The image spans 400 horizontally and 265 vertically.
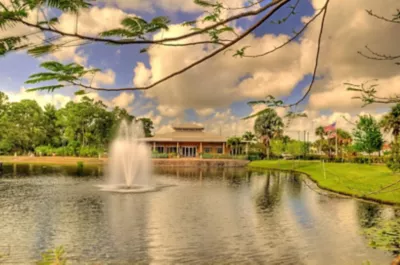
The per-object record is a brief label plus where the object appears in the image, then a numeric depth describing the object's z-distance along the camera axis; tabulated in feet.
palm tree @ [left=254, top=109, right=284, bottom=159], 209.16
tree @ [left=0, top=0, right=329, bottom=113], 7.57
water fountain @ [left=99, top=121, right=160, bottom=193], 88.39
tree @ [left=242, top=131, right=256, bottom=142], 202.44
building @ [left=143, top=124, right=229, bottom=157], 193.57
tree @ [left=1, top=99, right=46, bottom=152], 190.90
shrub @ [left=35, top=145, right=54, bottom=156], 195.31
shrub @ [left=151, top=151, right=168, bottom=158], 180.24
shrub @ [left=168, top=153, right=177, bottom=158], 183.93
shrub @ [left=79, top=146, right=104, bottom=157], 188.24
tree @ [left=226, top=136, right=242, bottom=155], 192.85
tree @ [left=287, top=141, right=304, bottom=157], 162.81
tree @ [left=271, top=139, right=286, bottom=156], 173.45
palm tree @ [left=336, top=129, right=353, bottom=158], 231.50
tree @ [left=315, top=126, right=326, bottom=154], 227.42
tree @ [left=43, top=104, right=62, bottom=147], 214.48
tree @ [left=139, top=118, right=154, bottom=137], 248.11
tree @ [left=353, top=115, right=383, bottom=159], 144.04
